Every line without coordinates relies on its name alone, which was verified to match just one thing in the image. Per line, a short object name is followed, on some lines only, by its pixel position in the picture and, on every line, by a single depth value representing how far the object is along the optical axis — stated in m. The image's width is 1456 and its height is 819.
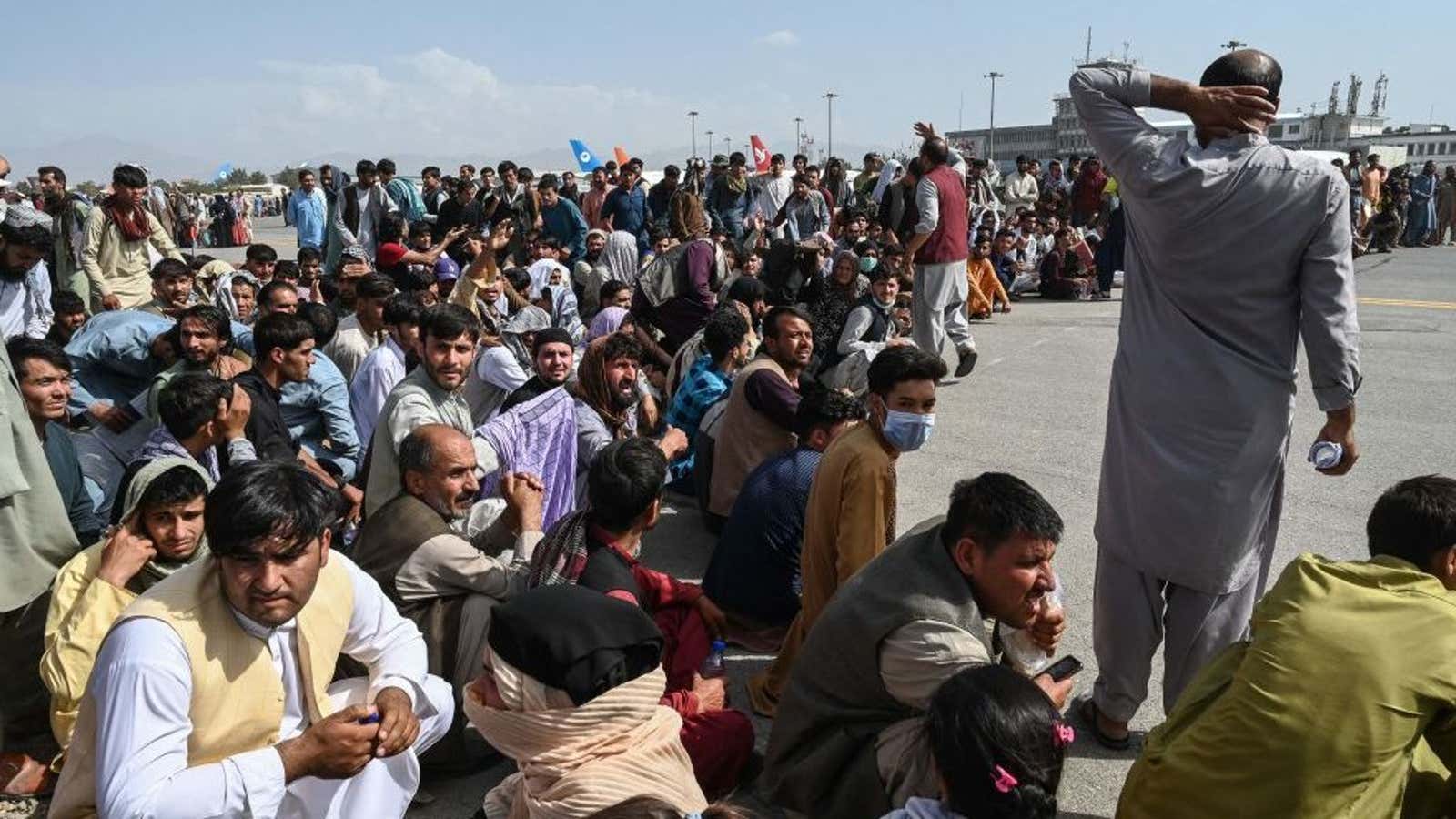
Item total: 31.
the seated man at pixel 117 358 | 5.26
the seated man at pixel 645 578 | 3.10
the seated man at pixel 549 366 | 5.01
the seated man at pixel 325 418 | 5.10
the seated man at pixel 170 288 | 6.43
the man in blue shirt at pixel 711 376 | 5.68
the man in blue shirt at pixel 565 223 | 11.40
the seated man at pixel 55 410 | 3.85
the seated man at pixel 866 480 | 3.40
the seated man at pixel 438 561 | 3.17
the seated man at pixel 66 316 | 6.28
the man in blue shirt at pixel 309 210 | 12.02
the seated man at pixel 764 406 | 4.93
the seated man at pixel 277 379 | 4.51
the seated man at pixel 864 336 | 7.15
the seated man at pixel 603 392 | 4.90
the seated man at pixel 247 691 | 2.02
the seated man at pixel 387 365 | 5.41
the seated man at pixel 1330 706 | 2.00
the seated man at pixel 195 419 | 3.94
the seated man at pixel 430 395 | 4.14
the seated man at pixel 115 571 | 2.90
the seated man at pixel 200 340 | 4.80
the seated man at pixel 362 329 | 6.08
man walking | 8.02
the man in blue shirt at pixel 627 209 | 12.45
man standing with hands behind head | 2.82
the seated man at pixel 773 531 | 4.11
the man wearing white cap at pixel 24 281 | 6.07
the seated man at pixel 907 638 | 2.46
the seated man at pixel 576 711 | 2.15
